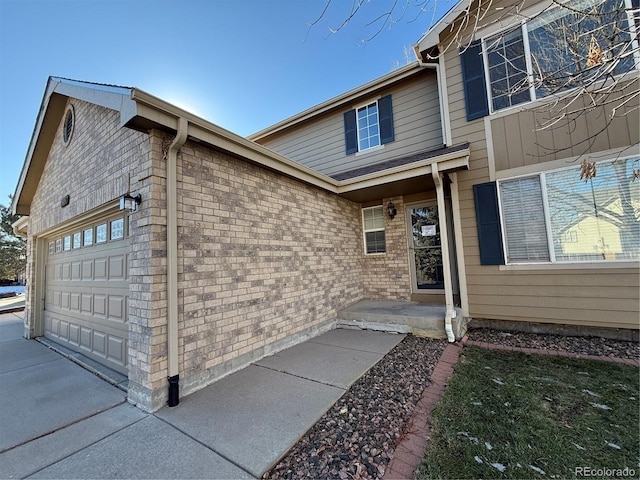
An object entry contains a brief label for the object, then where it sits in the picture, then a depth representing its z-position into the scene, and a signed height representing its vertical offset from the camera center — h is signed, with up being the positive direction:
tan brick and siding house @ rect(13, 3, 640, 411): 2.98 +0.53
